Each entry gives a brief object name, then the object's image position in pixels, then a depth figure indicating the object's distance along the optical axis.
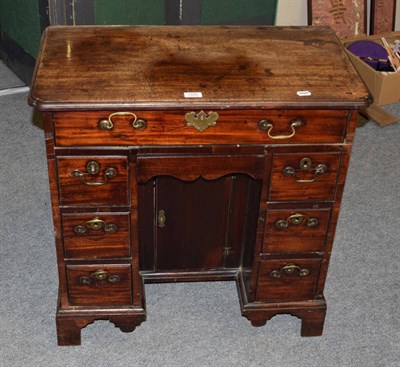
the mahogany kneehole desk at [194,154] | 2.30
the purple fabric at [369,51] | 4.44
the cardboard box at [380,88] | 4.26
